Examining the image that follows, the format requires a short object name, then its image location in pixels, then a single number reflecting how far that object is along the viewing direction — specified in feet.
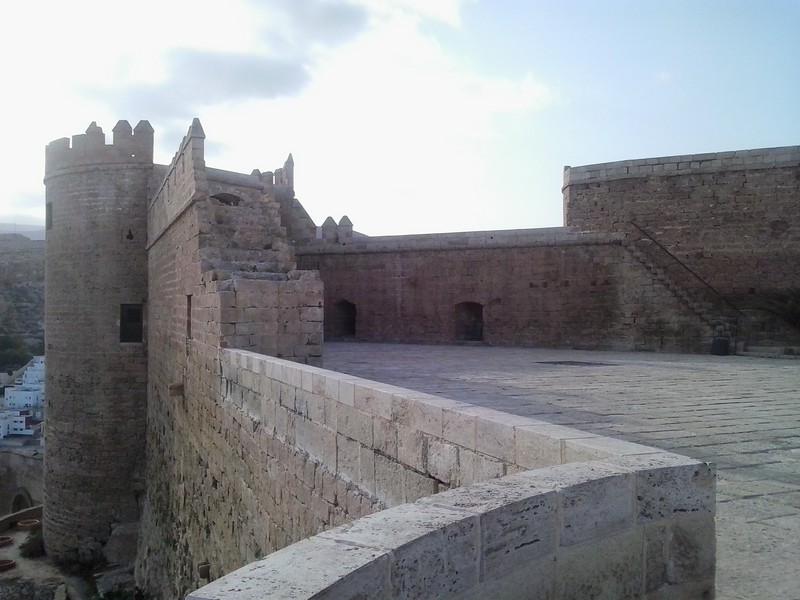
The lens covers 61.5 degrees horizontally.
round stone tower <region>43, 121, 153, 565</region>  52.60
